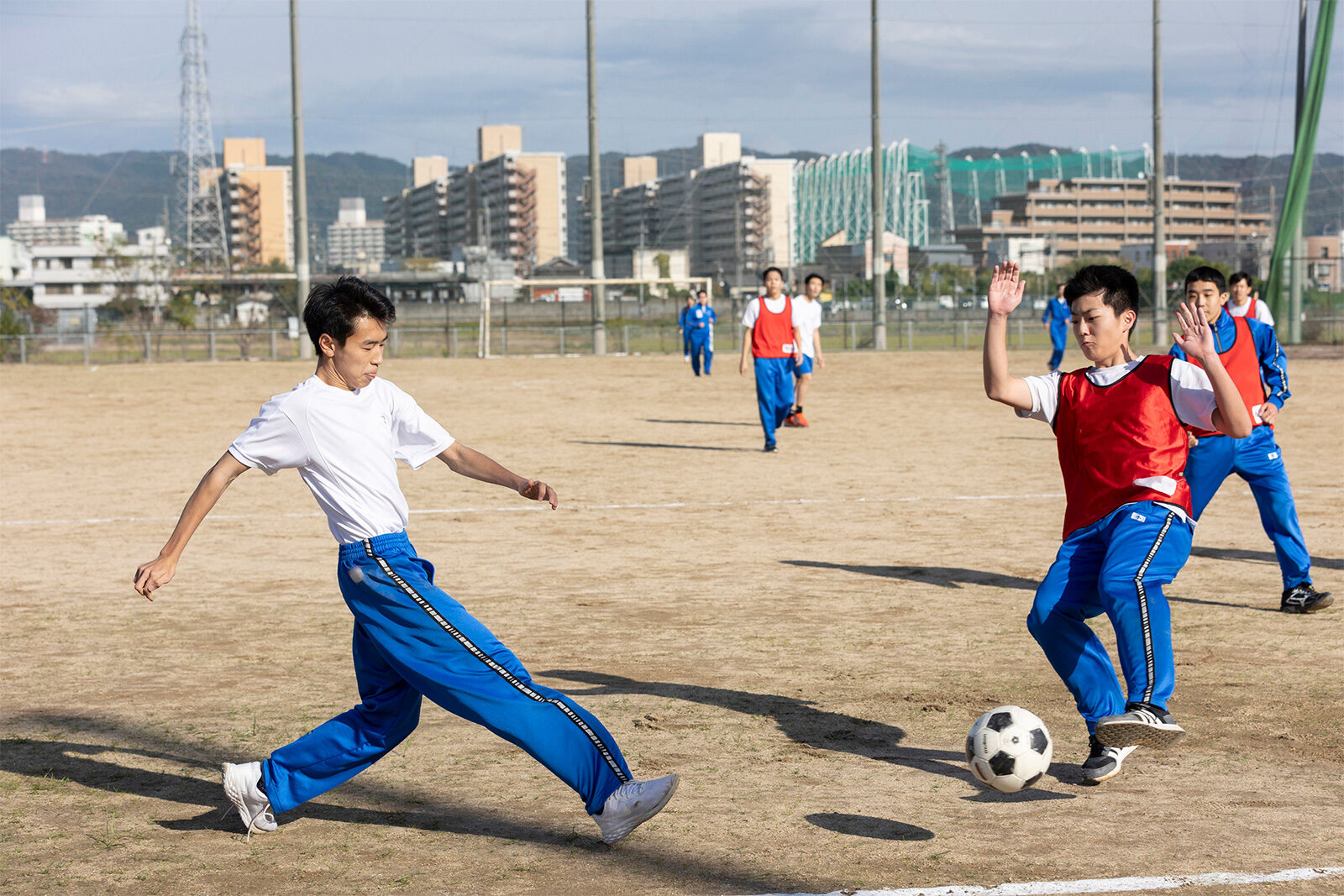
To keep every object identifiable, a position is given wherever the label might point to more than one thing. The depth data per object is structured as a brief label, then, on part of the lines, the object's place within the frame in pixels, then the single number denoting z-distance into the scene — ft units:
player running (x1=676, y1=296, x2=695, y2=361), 95.40
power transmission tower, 336.72
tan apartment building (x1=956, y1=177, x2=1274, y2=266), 504.84
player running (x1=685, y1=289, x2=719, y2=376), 91.20
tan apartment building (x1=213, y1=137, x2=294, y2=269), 634.72
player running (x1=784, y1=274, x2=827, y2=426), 55.16
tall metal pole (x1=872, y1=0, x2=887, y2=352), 131.34
